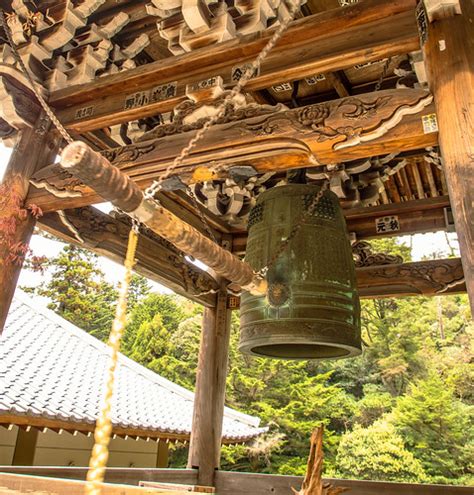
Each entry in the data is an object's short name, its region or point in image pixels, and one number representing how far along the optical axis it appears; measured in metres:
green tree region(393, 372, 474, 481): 13.97
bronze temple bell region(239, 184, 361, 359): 2.57
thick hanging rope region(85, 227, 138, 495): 0.98
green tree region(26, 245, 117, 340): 18.31
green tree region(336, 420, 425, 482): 13.62
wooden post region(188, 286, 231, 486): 5.27
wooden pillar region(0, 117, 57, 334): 3.01
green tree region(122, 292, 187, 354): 19.17
